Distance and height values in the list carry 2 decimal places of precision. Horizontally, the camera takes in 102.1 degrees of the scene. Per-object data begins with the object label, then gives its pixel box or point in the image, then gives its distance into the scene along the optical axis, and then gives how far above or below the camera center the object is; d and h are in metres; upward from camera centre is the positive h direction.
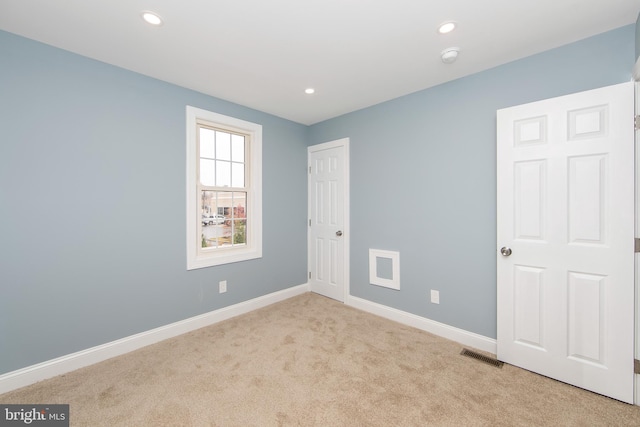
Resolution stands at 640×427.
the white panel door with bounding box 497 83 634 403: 1.73 -0.19
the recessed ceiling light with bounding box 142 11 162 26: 1.69 +1.30
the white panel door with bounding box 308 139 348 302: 3.55 -0.09
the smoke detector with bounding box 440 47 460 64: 2.06 +1.28
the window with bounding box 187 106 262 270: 2.81 +0.28
